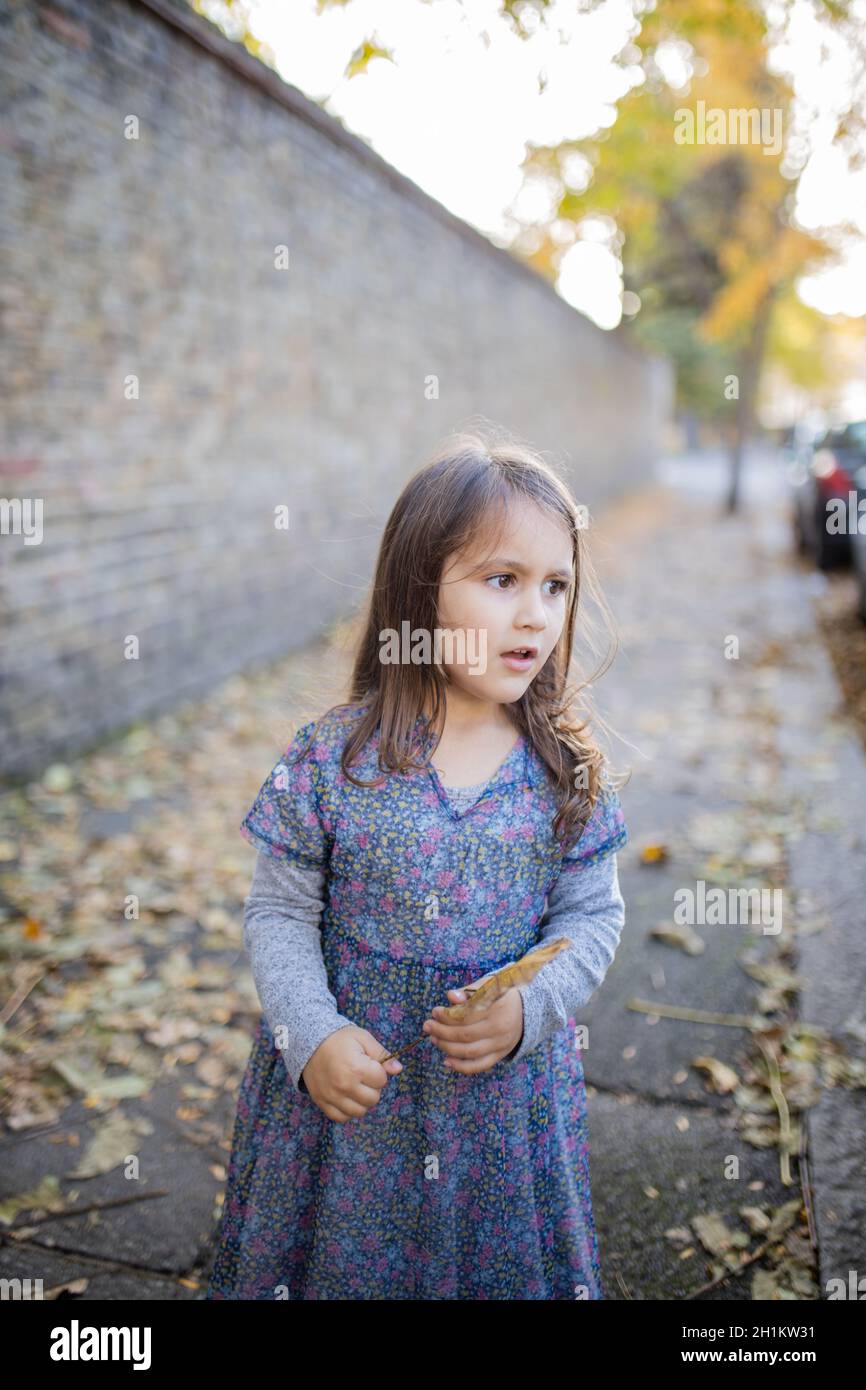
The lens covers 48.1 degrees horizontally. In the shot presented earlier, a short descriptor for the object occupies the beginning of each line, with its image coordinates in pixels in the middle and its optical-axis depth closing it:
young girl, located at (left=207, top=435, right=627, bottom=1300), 1.47
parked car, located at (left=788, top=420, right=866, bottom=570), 9.16
